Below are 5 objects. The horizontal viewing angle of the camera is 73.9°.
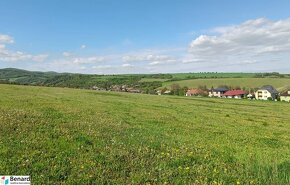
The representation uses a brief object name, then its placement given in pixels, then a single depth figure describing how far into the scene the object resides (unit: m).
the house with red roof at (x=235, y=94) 122.04
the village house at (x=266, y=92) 111.62
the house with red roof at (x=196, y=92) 107.94
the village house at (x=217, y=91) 125.63
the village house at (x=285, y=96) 98.43
